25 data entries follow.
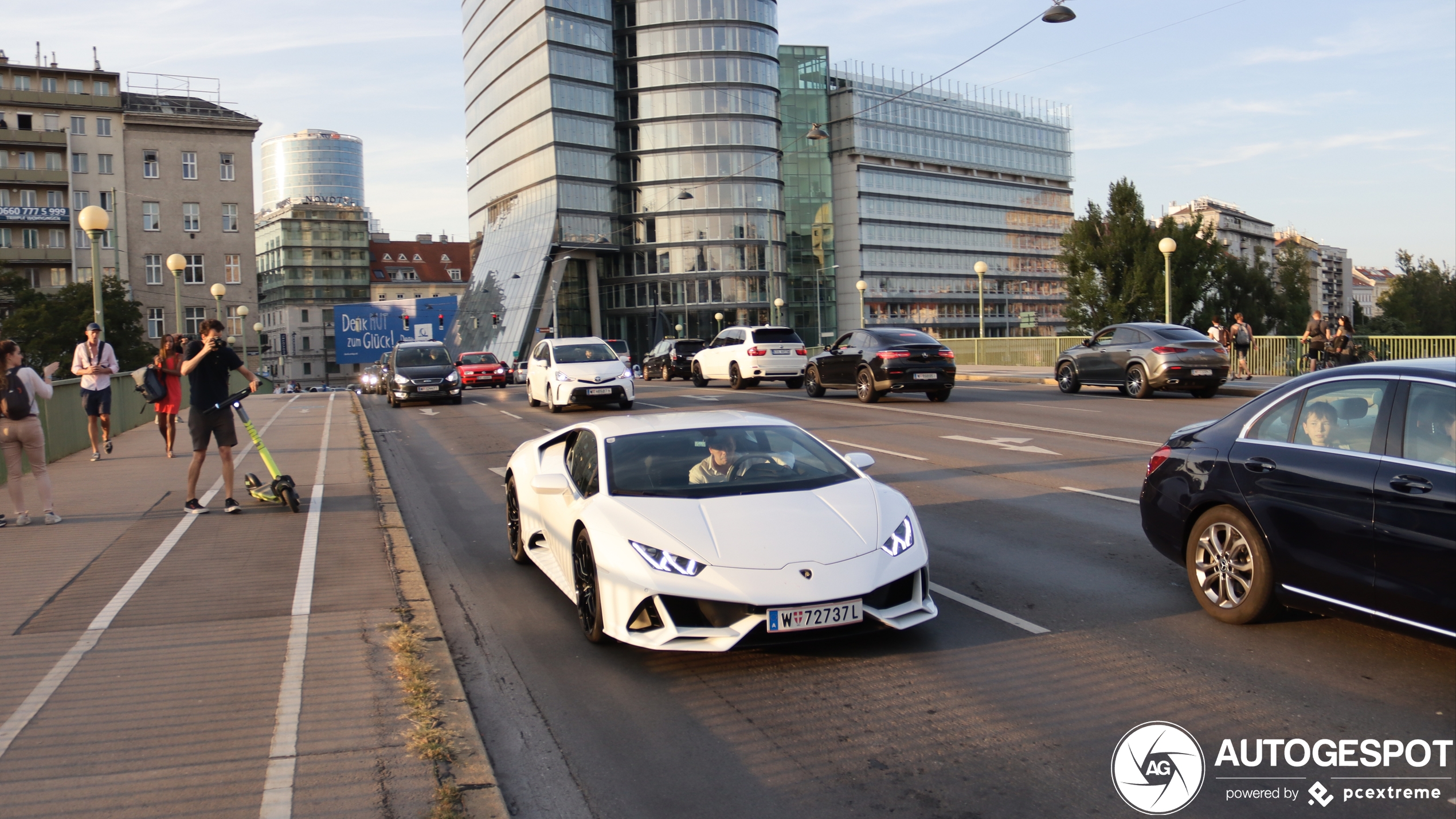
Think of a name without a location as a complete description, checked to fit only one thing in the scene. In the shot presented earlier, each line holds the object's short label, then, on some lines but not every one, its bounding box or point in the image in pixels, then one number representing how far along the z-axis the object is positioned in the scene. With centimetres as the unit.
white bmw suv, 2962
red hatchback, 4294
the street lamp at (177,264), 2783
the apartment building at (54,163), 7425
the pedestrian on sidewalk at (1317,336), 2319
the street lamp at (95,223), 1778
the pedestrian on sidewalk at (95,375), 1531
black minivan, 2895
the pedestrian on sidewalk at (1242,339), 2745
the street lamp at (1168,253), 2914
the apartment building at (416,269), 13925
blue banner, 6738
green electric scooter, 1039
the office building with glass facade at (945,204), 11006
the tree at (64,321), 5262
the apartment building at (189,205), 7612
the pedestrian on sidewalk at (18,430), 989
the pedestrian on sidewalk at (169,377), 1552
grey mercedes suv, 2209
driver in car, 623
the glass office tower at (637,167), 8450
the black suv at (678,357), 4062
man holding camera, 1006
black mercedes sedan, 466
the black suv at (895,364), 2294
